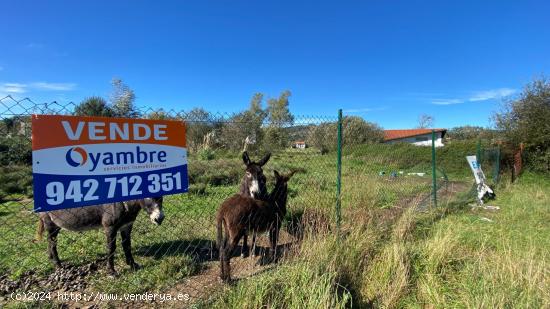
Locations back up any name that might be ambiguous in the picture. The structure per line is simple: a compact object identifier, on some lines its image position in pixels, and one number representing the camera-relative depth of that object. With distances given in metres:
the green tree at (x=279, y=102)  56.28
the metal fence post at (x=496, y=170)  13.08
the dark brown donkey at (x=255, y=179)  4.66
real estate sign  2.36
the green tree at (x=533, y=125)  15.20
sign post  9.76
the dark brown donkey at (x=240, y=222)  4.01
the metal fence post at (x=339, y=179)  4.84
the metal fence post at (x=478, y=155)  11.20
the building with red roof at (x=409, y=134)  51.82
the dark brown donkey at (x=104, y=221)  4.25
